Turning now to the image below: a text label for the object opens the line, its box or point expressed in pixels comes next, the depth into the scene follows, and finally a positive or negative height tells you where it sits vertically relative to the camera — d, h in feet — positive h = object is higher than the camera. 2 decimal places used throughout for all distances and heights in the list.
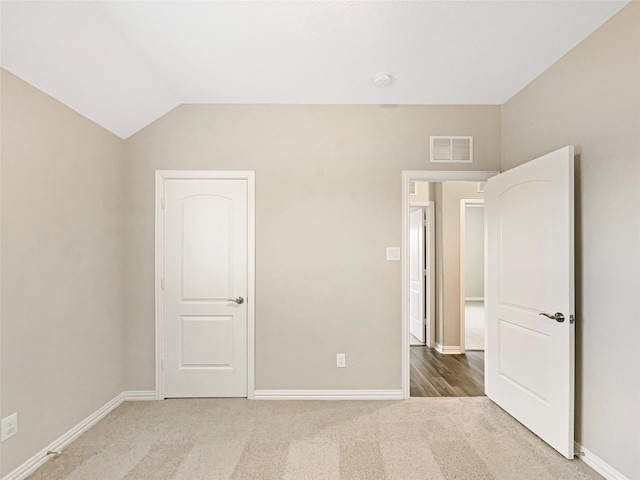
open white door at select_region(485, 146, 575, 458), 7.00 -1.26
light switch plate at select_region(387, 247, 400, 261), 10.02 -0.36
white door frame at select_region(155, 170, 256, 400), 9.93 -0.36
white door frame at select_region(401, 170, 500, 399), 9.95 +0.66
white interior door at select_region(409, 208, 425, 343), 15.83 -1.52
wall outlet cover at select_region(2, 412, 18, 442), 6.18 -3.44
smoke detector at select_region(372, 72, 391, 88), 8.46 +4.21
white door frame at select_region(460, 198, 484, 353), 14.64 -0.74
